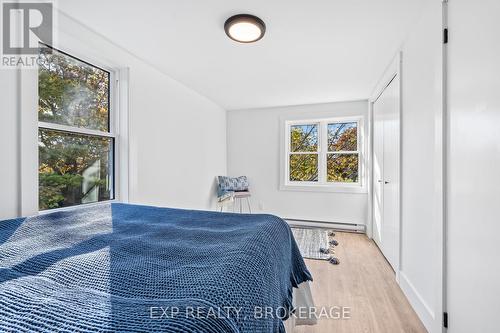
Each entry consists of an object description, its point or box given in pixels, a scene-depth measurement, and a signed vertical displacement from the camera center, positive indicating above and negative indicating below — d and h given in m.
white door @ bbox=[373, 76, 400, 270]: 2.41 -0.07
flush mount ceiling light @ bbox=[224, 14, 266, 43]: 1.76 +1.12
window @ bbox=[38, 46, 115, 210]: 1.77 +0.30
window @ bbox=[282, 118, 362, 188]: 4.14 +0.25
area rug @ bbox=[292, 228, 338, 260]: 2.94 -1.12
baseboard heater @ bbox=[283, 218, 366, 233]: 3.89 -1.05
